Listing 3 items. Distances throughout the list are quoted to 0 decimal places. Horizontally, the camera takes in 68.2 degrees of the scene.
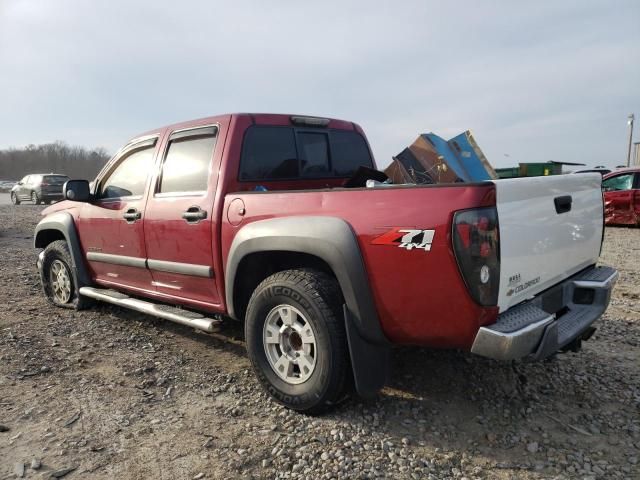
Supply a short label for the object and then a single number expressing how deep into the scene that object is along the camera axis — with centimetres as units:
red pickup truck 230
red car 1166
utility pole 3223
